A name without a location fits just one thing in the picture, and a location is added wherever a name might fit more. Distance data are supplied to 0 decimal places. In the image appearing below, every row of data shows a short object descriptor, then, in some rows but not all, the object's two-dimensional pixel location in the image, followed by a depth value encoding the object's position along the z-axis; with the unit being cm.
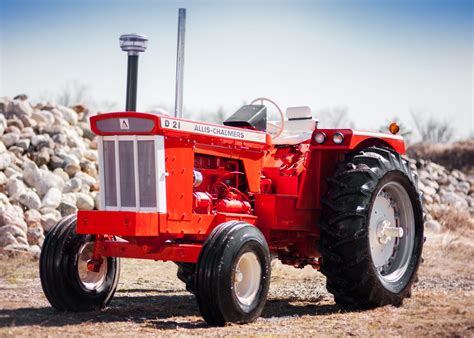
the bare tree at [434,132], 5412
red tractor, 805
